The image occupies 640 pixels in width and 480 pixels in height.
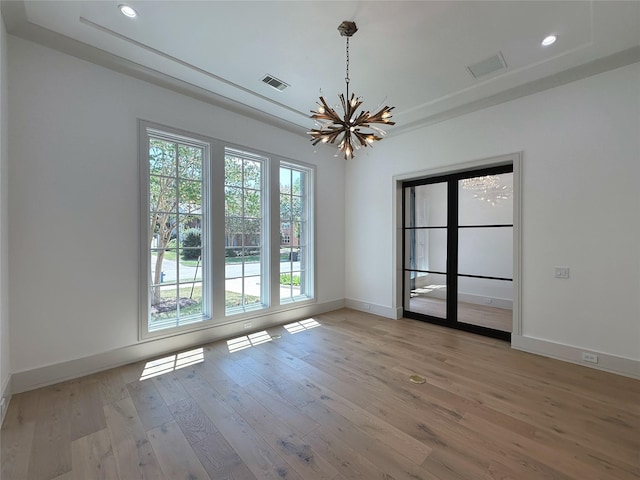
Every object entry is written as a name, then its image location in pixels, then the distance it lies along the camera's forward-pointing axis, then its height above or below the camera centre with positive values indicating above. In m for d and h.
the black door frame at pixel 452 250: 4.15 -0.18
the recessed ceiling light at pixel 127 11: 2.26 +1.97
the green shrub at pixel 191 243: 3.55 -0.07
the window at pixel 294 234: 4.70 +0.08
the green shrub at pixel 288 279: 4.69 -0.75
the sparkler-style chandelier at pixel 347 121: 2.45 +1.12
